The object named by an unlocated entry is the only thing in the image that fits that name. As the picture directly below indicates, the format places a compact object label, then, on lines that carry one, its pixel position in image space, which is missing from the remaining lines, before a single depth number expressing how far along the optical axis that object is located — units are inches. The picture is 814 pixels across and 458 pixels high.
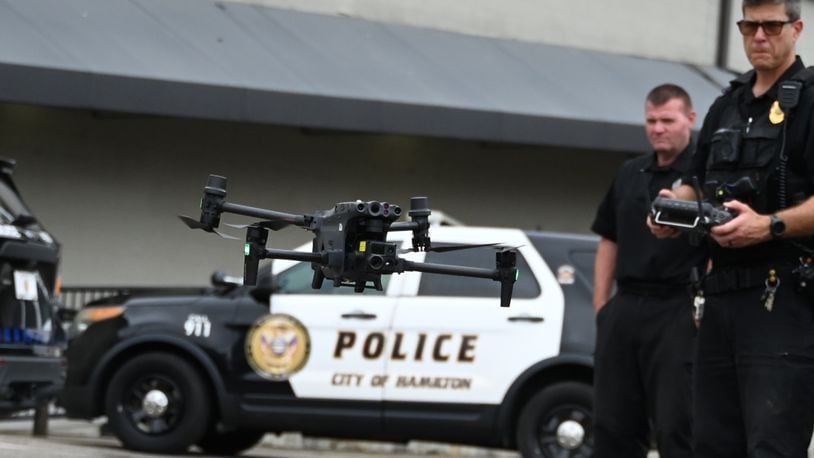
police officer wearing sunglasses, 424.8
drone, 304.7
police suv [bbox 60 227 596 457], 874.8
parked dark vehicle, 780.0
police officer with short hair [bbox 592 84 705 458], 561.9
